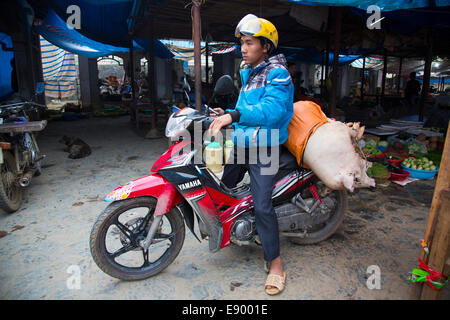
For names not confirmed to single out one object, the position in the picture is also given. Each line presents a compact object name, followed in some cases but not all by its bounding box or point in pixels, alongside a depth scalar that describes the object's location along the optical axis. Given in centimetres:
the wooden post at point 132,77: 970
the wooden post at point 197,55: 399
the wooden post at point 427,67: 725
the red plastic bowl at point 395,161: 509
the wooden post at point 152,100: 800
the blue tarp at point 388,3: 405
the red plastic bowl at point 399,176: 468
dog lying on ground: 605
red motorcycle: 218
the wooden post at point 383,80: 1194
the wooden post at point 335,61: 536
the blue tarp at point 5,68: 738
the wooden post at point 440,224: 173
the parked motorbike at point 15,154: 351
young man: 208
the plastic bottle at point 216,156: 351
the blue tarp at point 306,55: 1216
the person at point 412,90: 1267
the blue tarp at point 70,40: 833
